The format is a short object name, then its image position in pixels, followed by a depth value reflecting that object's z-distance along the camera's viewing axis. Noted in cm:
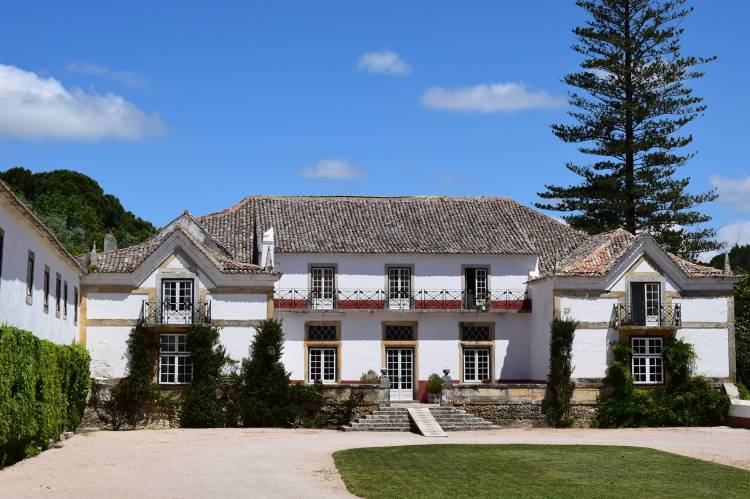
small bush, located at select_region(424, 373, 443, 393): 3981
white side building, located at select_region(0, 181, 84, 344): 2345
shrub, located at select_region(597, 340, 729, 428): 3647
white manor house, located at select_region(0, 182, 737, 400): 3556
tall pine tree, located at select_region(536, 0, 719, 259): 4900
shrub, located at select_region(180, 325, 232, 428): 3450
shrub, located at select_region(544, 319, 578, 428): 3628
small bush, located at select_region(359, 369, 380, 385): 3975
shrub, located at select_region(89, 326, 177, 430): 3450
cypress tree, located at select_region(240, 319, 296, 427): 3481
